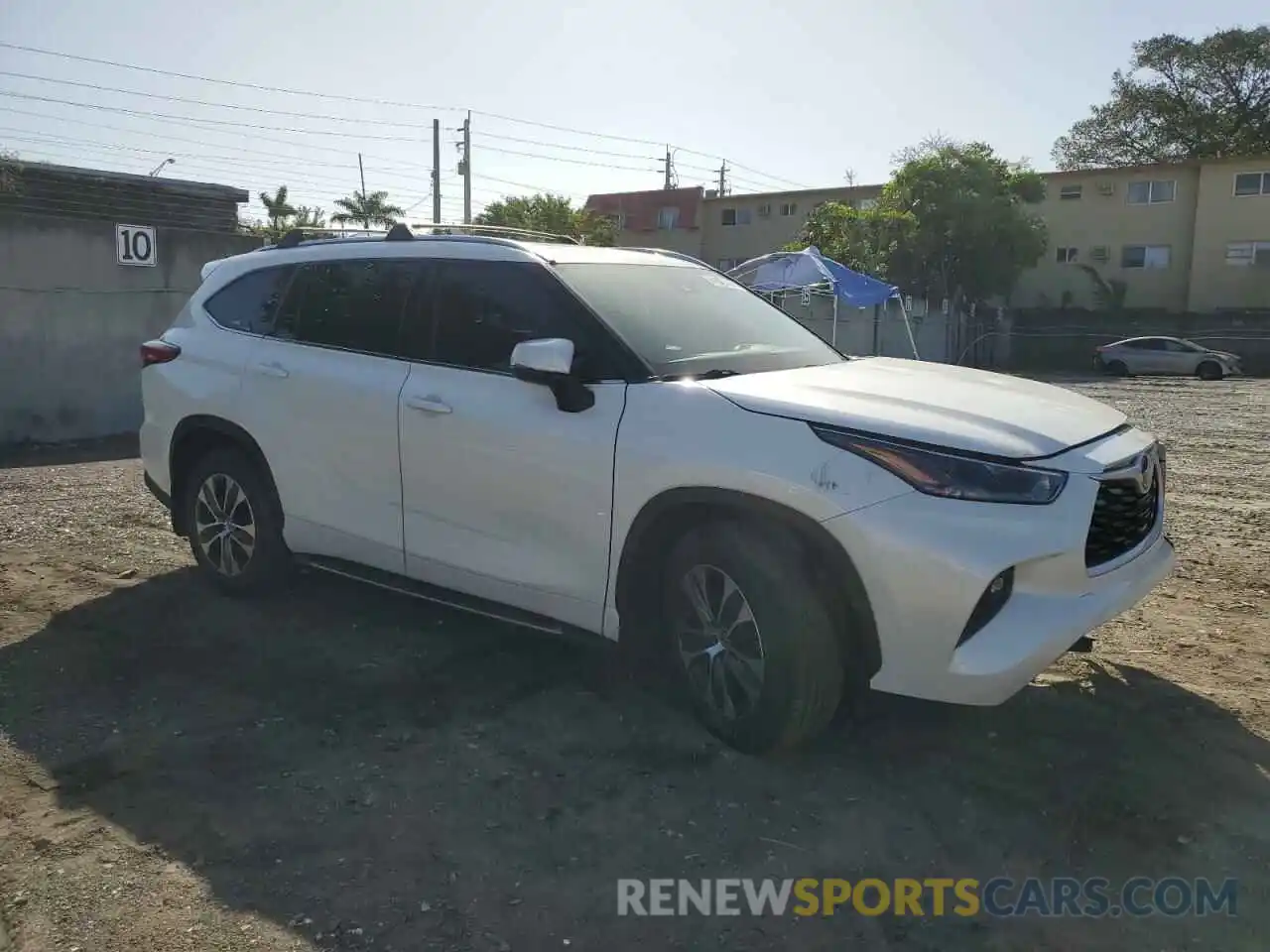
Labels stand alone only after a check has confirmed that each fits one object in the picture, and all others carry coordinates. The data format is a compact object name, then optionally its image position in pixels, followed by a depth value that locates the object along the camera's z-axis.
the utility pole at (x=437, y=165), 39.02
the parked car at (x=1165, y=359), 27.62
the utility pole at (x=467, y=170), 38.31
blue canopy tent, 19.25
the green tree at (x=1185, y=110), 45.47
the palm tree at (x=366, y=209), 43.56
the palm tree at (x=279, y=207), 43.28
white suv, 3.08
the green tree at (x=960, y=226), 33.84
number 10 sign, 11.88
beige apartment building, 34.41
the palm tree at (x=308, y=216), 43.62
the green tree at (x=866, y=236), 33.00
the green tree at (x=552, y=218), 37.59
